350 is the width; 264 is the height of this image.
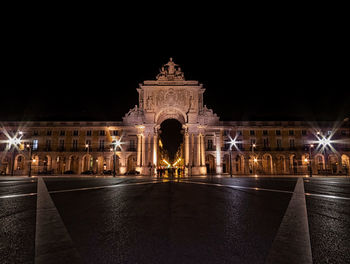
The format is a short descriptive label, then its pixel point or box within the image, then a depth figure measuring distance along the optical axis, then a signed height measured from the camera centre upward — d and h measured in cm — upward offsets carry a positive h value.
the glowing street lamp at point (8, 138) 4883 +490
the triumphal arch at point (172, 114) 4328 +952
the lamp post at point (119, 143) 4801 +327
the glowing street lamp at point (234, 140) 4843 +368
